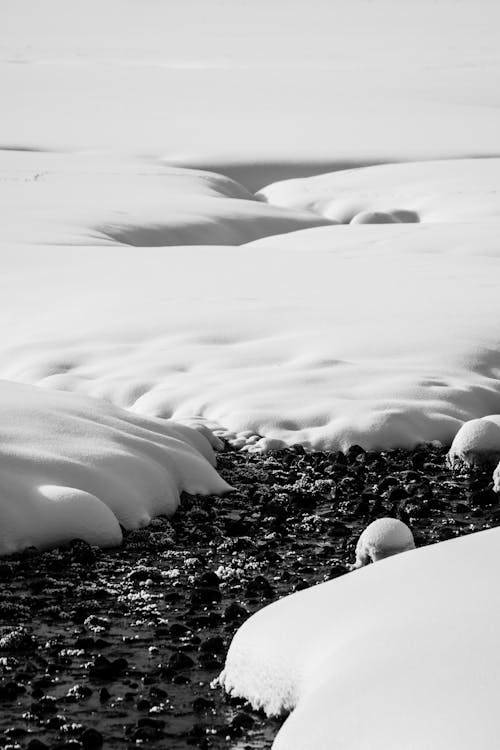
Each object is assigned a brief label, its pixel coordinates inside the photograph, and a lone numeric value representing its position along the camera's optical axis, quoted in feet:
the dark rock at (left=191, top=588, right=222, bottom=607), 48.16
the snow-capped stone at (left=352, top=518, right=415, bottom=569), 51.11
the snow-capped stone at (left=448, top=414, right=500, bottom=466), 68.23
